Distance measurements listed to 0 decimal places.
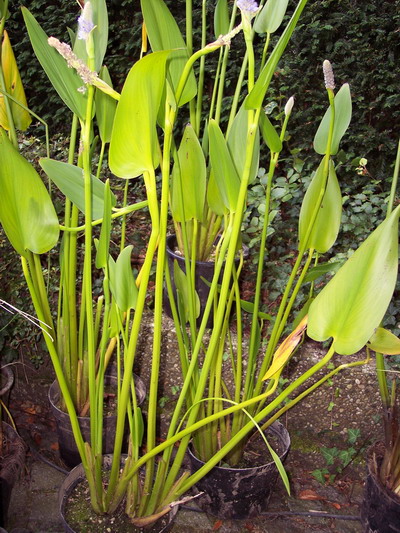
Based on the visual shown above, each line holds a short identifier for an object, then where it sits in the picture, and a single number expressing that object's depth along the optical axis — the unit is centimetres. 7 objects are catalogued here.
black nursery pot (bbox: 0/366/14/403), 136
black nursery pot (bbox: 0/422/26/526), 112
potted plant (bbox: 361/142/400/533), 111
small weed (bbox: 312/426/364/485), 138
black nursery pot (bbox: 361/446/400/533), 110
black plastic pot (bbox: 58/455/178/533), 99
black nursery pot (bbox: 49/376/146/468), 127
